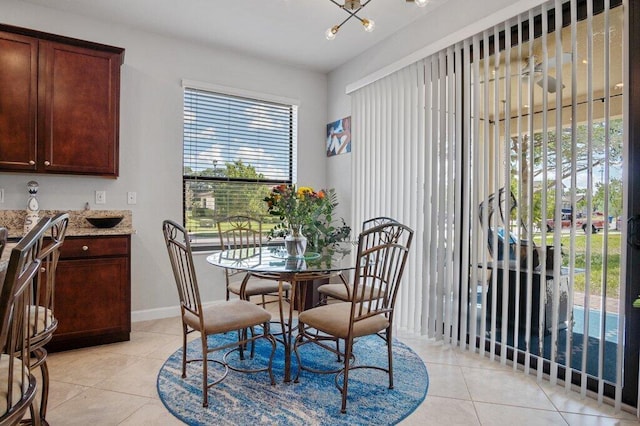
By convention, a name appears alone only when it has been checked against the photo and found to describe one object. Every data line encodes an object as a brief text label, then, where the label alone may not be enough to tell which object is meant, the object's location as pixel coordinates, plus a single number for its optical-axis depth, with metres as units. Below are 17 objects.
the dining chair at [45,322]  1.50
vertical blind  2.09
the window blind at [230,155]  3.89
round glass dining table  2.19
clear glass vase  2.65
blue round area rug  1.97
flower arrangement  2.58
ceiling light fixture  2.37
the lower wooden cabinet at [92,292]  2.78
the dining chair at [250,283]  2.59
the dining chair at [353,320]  2.02
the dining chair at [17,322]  0.90
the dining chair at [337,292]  2.74
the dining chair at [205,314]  2.06
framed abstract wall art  4.28
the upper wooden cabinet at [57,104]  2.82
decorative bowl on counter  3.16
